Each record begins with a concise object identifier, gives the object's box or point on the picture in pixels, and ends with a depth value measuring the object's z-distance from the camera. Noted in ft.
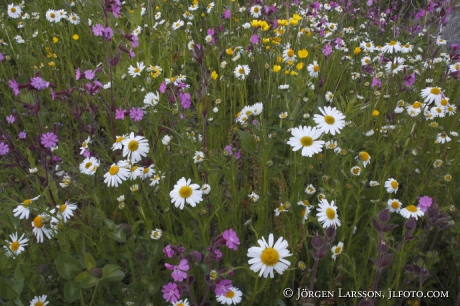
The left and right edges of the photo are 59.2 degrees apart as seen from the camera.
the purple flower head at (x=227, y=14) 3.93
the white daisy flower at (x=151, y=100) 2.39
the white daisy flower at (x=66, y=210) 1.91
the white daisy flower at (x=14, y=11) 4.26
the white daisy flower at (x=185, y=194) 1.77
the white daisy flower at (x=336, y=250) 1.79
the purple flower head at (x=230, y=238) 1.49
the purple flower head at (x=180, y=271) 1.43
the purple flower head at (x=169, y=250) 1.47
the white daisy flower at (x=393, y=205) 1.99
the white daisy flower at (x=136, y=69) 3.13
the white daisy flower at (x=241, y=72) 3.02
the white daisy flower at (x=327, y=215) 1.81
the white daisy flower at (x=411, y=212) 1.86
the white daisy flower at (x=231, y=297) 1.64
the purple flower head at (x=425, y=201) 1.84
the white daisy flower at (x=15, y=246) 1.84
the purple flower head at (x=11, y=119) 2.91
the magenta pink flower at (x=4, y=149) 2.45
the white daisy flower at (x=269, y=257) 1.44
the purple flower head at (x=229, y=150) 2.20
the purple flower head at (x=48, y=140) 2.32
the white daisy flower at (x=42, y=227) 1.87
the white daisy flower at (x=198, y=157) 2.03
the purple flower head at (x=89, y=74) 2.75
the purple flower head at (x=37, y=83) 2.28
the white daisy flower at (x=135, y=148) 2.07
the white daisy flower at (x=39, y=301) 1.69
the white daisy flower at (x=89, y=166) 2.06
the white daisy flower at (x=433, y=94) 2.52
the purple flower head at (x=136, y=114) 2.37
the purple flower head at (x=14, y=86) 2.38
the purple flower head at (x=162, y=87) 2.49
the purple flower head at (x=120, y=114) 2.37
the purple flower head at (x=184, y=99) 2.34
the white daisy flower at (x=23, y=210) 1.93
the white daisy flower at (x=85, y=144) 2.40
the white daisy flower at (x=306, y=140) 1.89
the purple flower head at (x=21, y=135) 2.78
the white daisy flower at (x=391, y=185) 2.07
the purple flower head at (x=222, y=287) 1.51
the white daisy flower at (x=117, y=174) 2.00
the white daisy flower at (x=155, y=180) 2.06
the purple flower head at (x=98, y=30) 2.69
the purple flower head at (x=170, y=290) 1.53
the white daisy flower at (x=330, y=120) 2.02
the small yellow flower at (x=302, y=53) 2.93
